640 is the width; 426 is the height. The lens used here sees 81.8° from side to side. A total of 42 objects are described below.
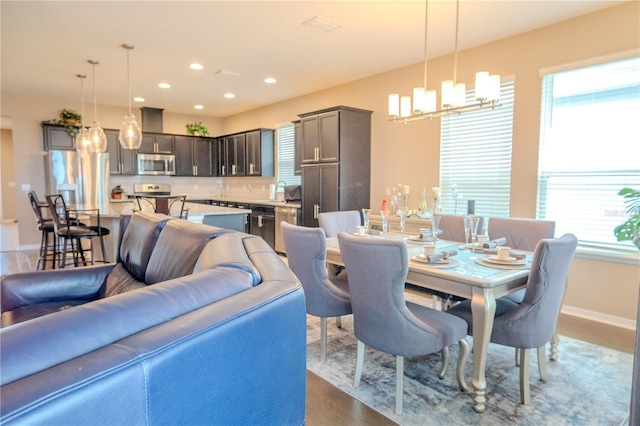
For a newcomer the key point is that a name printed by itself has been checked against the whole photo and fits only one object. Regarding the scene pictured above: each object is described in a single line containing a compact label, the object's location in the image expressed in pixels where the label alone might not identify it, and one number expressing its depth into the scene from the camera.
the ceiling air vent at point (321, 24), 3.48
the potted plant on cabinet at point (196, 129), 8.12
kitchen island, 4.37
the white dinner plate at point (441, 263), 2.18
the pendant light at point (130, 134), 4.59
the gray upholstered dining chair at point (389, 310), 1.89
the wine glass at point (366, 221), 3.16
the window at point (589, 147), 3.18
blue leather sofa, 0.62
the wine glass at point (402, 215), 3.00
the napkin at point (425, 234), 3.04
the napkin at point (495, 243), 2.60
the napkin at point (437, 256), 2.22
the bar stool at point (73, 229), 4.11
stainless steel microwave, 7.51
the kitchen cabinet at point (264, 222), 6.40
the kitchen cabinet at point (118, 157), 7.18
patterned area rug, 1.95
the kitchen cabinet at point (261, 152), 7.18
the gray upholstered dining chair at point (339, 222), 3.48
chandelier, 2.51
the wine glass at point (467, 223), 2.66
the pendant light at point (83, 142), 5.08
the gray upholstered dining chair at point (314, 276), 2.42
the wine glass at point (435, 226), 2.89
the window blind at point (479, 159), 3.99
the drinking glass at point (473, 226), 2.66
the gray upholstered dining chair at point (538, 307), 1.91
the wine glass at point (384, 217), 3.04
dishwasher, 5.97
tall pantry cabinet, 5.13
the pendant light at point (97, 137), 4.96
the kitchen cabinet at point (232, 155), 7.66
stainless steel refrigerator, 6.38
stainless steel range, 7.66
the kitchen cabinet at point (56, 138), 6.58
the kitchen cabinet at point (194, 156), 7.98
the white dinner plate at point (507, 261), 2.21
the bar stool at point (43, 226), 4.50
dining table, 1.93
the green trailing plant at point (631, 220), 2.45
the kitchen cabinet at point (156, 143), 7.50
